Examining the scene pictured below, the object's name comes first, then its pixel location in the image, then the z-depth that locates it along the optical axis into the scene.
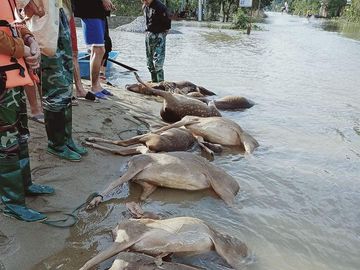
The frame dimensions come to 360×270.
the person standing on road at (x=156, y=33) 8.66
